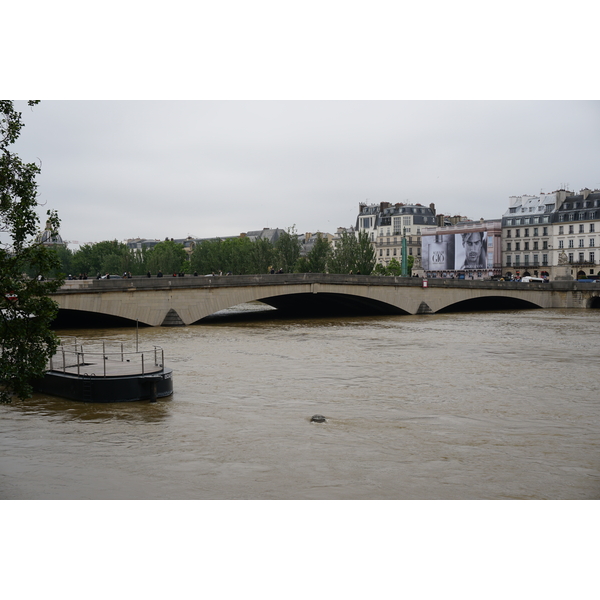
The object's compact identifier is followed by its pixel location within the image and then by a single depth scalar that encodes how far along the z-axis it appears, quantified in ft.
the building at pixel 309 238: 420.69
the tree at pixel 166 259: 343.67
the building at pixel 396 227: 351.25
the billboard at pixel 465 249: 314.14
